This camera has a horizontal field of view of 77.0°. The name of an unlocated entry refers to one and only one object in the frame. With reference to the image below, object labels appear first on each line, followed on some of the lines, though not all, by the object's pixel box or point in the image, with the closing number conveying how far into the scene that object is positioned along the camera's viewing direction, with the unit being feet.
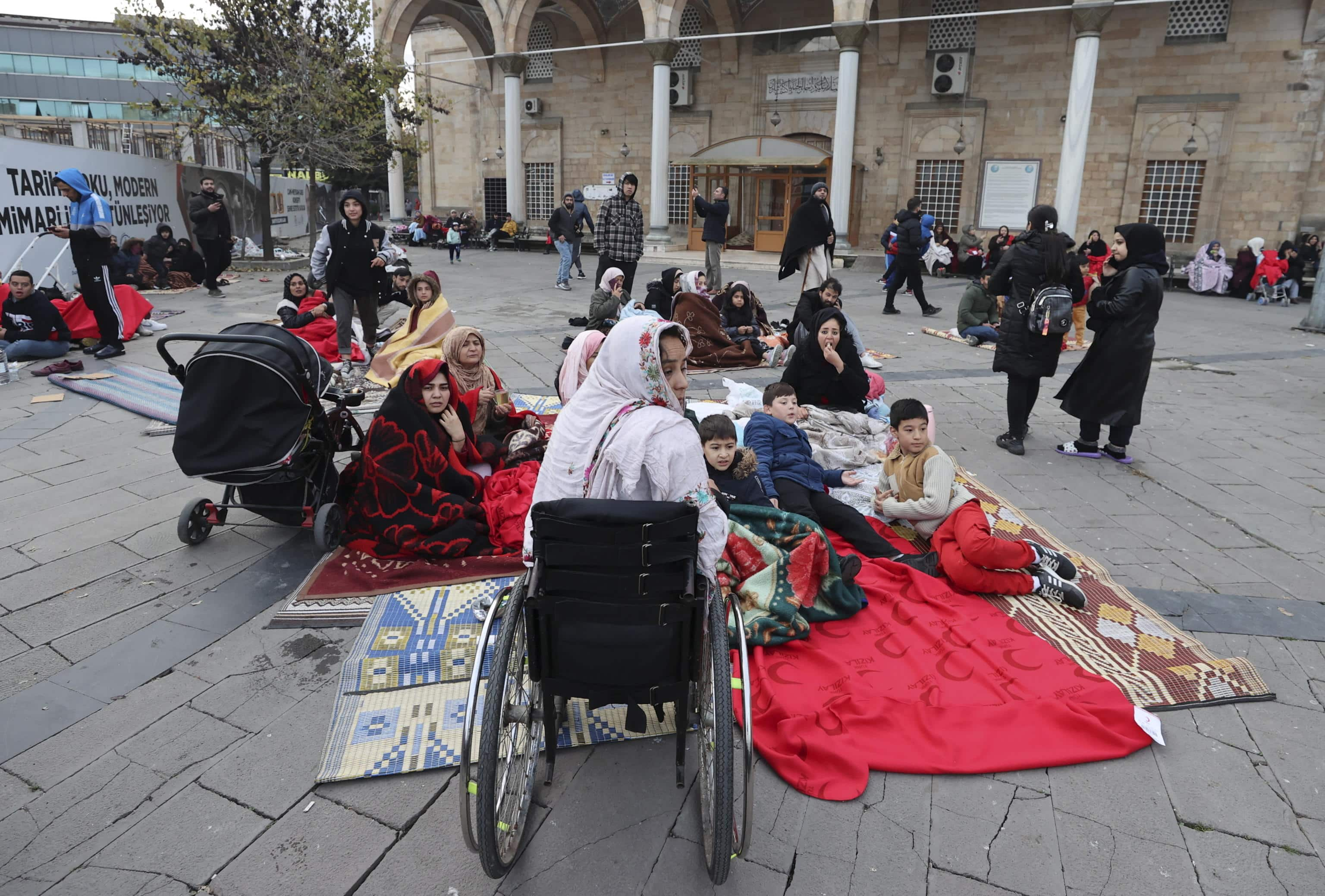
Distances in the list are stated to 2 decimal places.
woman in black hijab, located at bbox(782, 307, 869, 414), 19.43
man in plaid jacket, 34.63
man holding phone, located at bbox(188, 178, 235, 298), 41.65
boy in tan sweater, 12.30
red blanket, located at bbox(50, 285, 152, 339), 28.66
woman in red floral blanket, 13.37
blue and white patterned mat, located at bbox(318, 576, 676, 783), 8.86
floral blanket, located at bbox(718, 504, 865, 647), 10.91
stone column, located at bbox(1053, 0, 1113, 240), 50.93
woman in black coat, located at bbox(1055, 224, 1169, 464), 18.44
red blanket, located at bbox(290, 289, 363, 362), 28.02
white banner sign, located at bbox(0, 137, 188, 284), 34.30
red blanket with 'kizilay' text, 8.87
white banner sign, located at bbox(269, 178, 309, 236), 67.51
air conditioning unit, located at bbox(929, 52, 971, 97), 62.28
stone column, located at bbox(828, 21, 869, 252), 57.11
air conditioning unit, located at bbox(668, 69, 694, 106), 71.92
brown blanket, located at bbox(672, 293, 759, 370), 28.22
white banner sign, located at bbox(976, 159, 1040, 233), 61.67
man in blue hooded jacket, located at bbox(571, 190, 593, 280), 47.09
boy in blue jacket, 13.67
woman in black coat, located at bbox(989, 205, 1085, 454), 19.02
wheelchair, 6.75
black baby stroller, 12.61
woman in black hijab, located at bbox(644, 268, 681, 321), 29.68
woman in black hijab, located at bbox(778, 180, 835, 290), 32.60
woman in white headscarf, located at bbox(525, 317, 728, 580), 7.98
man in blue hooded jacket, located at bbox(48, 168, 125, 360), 25.80
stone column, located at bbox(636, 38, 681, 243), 62.80
